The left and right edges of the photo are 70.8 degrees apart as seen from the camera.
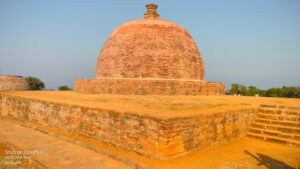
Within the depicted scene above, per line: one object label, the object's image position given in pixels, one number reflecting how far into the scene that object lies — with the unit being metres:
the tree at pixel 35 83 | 31.25
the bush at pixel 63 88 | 31.67
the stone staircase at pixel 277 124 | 5.98
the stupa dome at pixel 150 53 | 11.29
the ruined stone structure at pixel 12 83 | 19.64
